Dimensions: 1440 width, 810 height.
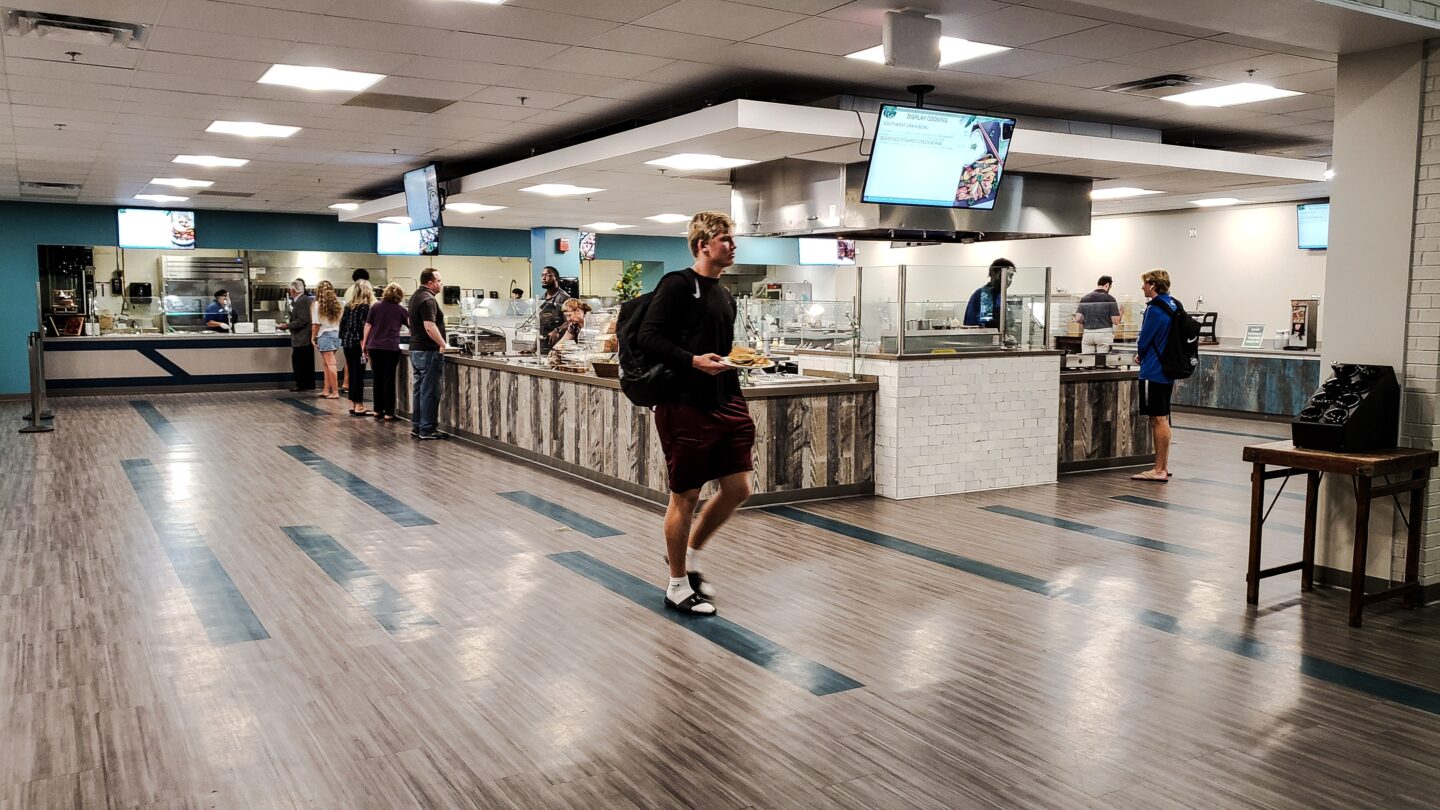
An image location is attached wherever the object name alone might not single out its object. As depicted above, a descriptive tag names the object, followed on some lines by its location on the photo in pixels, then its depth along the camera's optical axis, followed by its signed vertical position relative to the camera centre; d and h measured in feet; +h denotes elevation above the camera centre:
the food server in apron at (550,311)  31.96 +0.03
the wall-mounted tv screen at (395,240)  59.52 +4.03
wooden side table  14.60 -2.43
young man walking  14.37 -1.04
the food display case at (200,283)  55.57 +1.49
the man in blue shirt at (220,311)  54.70 -0.05
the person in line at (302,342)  49.26 -1.51
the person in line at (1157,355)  25.48 -0.97
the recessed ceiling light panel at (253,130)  30.48 +5.33
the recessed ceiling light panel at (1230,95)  25.93 +5.55
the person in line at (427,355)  33.55 -1.42
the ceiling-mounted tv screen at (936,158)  24.58 +3.76
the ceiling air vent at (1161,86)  24.81 +5.55
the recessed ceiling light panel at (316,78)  23.63 +5.35
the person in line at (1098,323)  28.86 -0.24
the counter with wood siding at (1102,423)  27.63 -2.91
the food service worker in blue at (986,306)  25.75 +0.20
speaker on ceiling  18.94 +4.97
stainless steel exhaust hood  30.22 +3.17
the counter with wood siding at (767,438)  22.88 -2.88
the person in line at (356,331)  40.86 -0.80
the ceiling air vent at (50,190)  45.27 +5.28
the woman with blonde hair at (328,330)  45.73 -0.87
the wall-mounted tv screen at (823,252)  65.77 +3.90
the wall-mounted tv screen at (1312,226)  41.93 +3.62
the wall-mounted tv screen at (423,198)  38.60 +4.23
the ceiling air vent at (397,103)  26.66 +5.39
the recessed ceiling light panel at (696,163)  30.34 +4.45
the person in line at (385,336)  37.22 -0.89
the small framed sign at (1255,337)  42.98 -0.87
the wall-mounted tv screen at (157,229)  53.83 +4.19
